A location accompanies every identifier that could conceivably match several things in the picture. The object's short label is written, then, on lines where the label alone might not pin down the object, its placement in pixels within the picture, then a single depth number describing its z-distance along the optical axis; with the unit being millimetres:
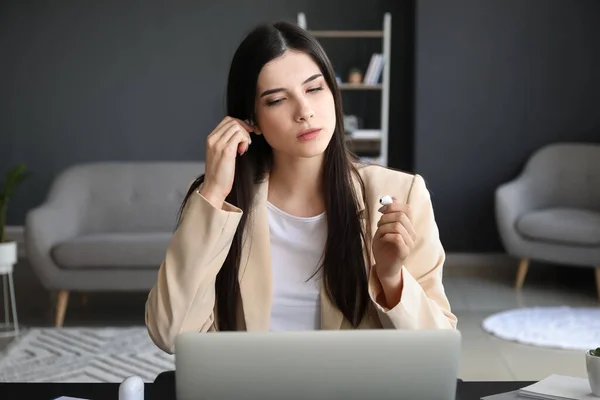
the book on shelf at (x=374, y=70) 6324
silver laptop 990
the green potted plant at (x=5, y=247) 4266
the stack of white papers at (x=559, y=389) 1259
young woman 1562
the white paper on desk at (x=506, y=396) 1260
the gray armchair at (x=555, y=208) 5133
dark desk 1300
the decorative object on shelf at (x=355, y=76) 6383
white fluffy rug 4012
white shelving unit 6258
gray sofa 4430
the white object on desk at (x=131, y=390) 1163
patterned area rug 3555
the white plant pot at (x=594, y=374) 1263
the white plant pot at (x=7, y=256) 4258
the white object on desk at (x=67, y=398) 1272
